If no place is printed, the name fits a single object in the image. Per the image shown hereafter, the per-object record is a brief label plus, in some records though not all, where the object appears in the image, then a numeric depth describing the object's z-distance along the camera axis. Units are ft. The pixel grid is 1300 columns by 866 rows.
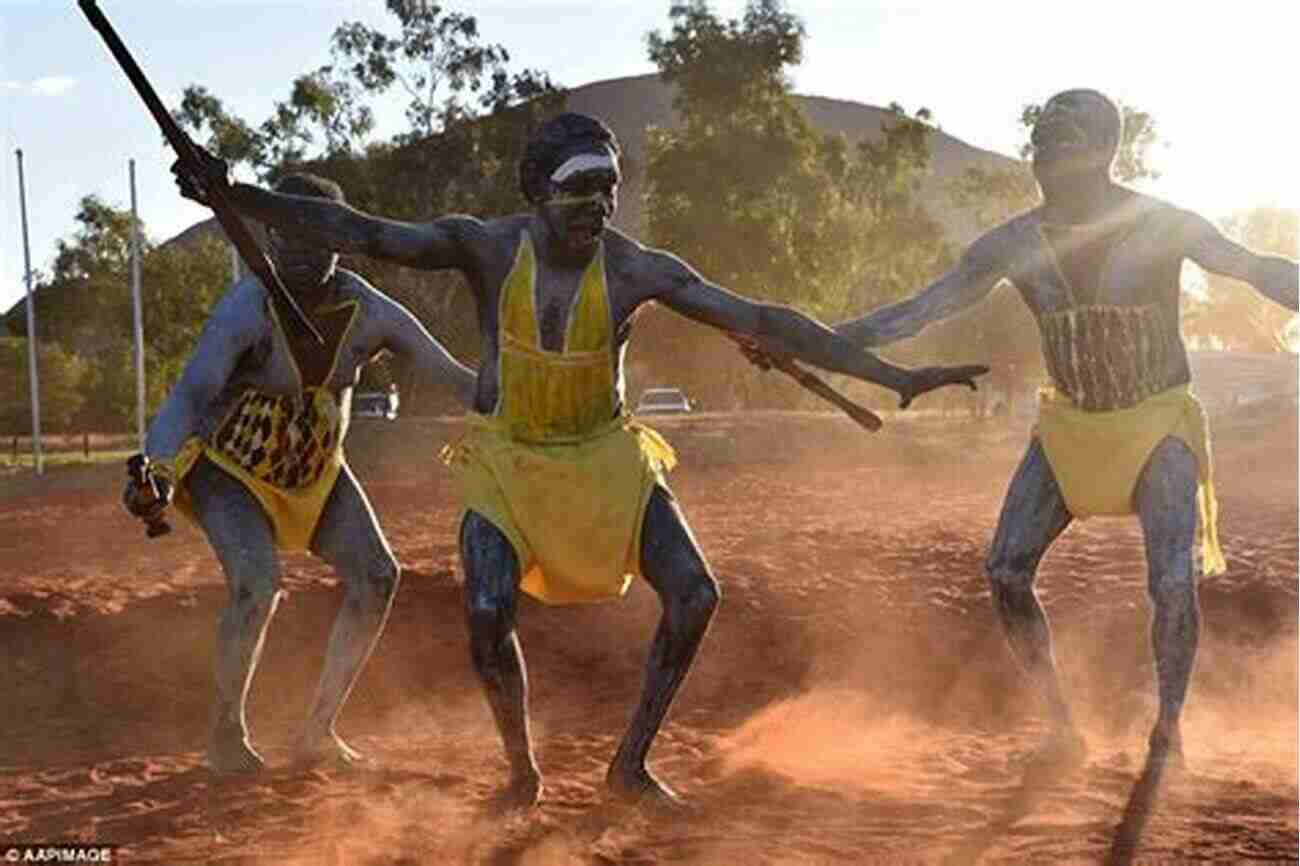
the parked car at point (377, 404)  117.19
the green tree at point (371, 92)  102.99
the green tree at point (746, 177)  104.83
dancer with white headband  16.46
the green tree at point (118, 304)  125.08
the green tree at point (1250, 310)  156.46
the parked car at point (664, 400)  138.72
